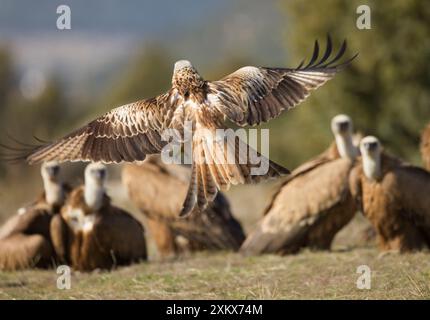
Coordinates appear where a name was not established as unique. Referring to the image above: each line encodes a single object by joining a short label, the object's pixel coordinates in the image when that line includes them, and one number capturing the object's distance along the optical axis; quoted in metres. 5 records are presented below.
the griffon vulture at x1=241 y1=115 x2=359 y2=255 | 10.41
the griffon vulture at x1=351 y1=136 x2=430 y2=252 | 9.86
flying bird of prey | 7.68
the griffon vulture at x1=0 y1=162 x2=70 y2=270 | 10.43
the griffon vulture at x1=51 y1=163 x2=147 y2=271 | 10.30
